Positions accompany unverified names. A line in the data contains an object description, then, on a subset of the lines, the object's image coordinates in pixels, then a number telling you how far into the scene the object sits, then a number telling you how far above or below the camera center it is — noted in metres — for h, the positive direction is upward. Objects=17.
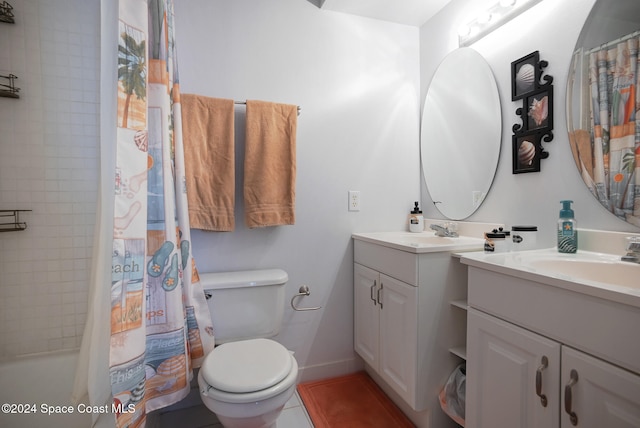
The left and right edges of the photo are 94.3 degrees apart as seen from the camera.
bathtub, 1.20 -0.77
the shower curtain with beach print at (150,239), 0.92 -0.10
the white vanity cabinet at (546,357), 0.68 -0.40
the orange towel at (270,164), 1.56 +0.25
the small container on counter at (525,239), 1.25 -0.12
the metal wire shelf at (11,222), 1.27 -0.05
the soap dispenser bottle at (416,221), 1.90 -0.06
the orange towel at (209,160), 1.47 +0.25
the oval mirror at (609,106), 1.02 +0.39
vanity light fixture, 1.38 +0.97
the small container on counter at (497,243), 1.23 -0.13
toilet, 1.05 -0.60
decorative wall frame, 1.28 +0.45
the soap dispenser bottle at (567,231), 1.13 -0.08
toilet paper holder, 1.73 -0.49
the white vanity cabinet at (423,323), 1.29 -0.51
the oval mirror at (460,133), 1.55 +0.45
